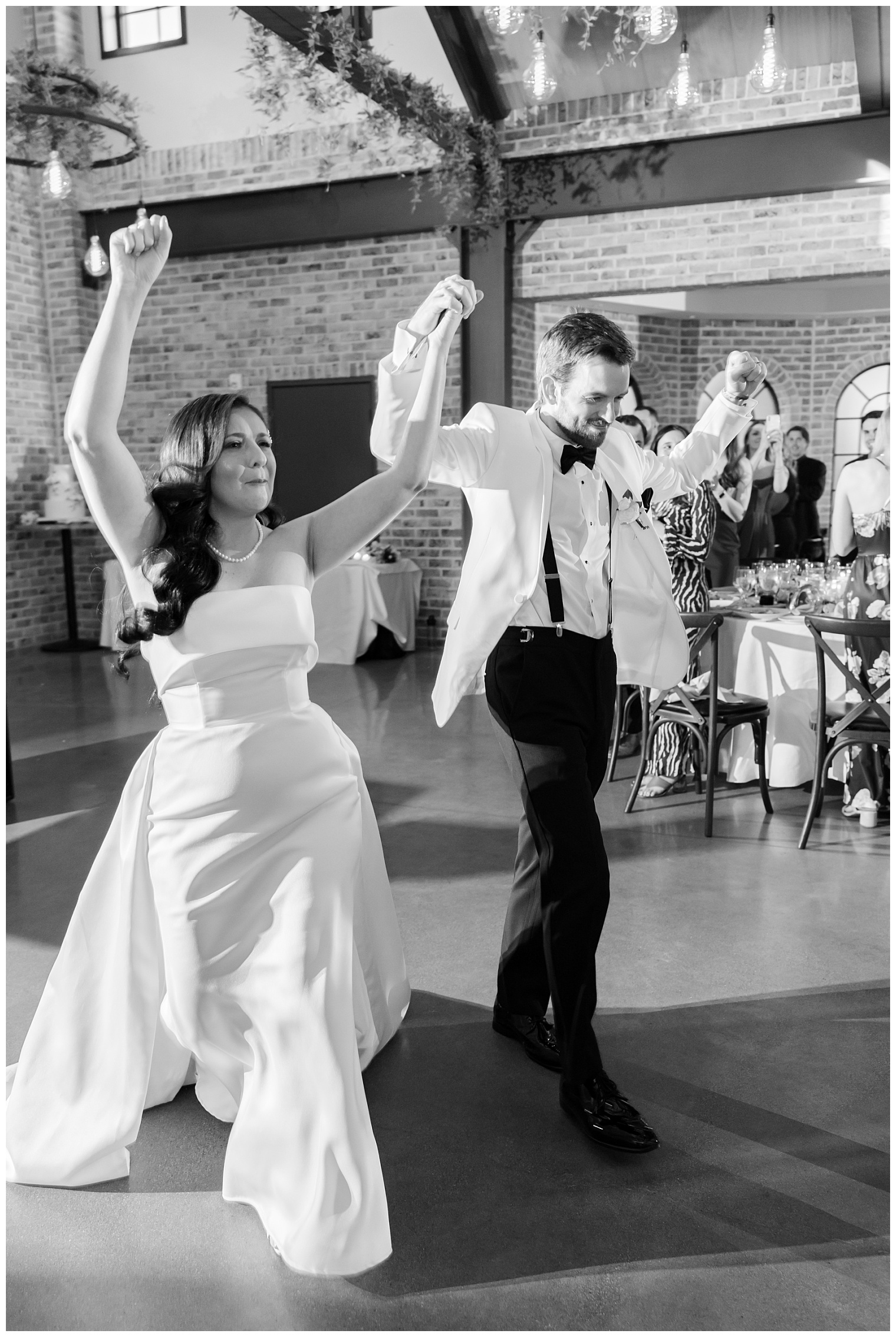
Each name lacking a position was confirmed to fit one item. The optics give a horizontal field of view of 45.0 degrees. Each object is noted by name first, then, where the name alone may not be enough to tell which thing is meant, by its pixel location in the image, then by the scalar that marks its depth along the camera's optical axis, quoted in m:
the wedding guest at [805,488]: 11.50
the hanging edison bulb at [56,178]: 6.93
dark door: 9.89
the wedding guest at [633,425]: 7.32
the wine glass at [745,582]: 5.62
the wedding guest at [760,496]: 9.33
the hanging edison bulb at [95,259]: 8.22
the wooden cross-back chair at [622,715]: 5.51
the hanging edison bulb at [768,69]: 6.22
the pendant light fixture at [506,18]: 5.32
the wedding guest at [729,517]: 6.52
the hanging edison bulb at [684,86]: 6.70
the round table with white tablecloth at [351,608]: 8.98
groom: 2.38
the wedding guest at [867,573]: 4.35
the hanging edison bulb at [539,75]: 6.30
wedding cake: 10.10
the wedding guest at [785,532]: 11.32
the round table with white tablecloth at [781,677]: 4.89
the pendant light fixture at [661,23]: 5.47
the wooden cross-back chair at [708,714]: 4.48
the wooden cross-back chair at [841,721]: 4.22
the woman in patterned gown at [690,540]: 4.88
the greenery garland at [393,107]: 7.39
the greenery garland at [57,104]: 7.49
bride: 1.93
